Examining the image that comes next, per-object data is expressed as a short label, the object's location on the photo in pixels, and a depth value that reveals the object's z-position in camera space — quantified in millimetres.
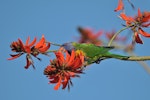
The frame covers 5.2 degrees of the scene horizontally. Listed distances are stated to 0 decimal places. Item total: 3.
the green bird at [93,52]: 6167
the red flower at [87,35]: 9528
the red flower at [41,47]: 6218
